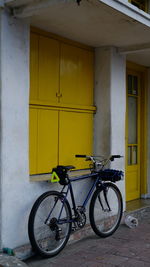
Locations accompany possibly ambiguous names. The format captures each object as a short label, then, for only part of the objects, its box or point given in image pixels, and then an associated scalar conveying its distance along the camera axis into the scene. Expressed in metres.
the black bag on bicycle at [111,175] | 5.77
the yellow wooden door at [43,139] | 5.33
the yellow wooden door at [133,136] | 7.88
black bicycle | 4.88
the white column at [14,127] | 4.60
